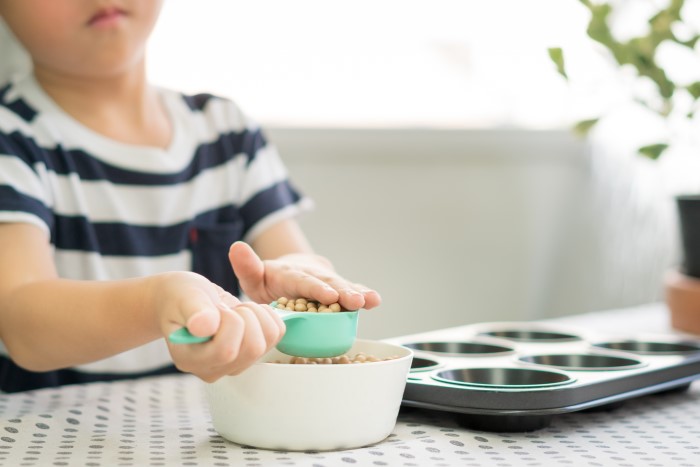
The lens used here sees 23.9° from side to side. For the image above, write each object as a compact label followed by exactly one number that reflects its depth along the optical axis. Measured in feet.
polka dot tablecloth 2.80
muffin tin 2.95
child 3.17
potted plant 4.06
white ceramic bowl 2.80
